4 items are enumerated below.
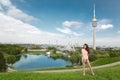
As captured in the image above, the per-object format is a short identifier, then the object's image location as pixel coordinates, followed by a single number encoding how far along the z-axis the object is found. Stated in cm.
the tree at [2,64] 1674
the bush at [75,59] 3304
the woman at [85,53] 573
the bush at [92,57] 2698
